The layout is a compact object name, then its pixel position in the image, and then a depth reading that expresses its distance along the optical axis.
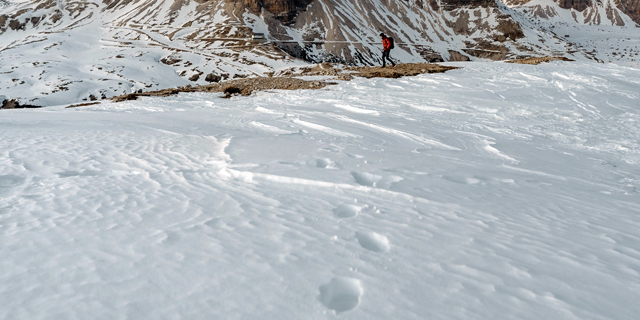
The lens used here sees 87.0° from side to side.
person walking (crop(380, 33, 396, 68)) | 16.11
